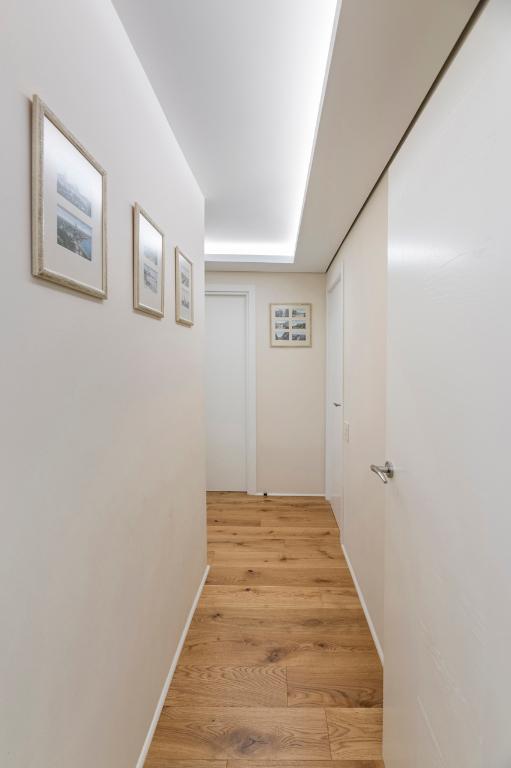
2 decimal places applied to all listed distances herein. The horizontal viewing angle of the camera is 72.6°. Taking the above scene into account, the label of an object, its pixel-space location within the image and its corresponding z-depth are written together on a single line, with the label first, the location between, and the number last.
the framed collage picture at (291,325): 3.34
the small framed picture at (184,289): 1.57
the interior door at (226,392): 3.43
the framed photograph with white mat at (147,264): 1.10
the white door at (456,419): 0.59
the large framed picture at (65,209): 0.63
